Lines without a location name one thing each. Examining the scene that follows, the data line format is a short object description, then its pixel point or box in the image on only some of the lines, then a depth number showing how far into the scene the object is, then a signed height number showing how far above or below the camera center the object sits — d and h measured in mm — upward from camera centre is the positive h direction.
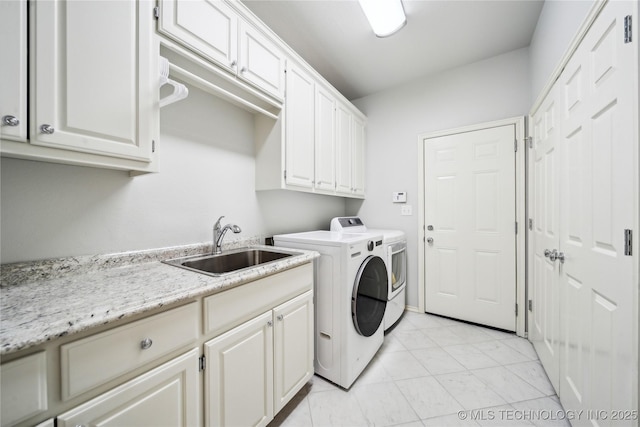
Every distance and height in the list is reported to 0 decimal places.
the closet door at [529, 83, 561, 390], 1467 -140
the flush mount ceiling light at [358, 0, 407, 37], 1677 +1488
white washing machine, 1552 -626
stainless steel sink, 1382 -301
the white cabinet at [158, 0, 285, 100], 1118 +956
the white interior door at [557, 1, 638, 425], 814 -7
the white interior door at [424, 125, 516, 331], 2283 -127
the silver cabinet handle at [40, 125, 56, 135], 772 +277
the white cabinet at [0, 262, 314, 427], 580 -509
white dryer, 2219 -495
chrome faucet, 1532 -148
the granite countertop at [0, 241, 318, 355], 581 -271
